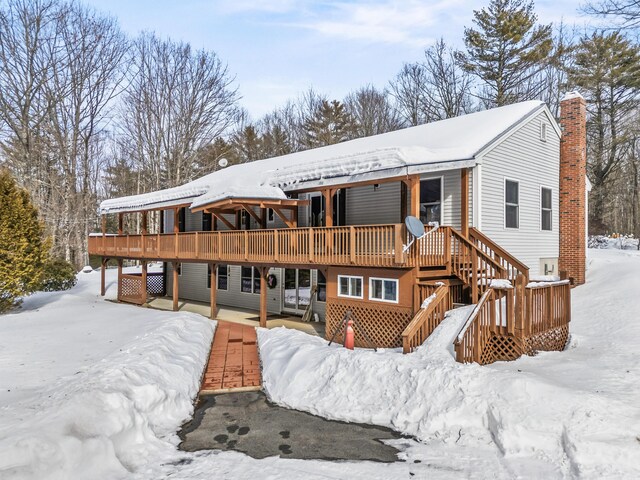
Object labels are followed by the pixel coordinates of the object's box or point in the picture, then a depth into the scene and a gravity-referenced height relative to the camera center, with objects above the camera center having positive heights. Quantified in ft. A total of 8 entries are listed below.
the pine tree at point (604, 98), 94.38 +32.33
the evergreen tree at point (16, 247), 49.88 -0.79
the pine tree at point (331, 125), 133.49 +36.13
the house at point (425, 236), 33.50 +0.77
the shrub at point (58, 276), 74.18 -6.41
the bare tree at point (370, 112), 133.80 +41.61
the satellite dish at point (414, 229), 32.50 +0.75
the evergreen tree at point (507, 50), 98.99 +45.10
